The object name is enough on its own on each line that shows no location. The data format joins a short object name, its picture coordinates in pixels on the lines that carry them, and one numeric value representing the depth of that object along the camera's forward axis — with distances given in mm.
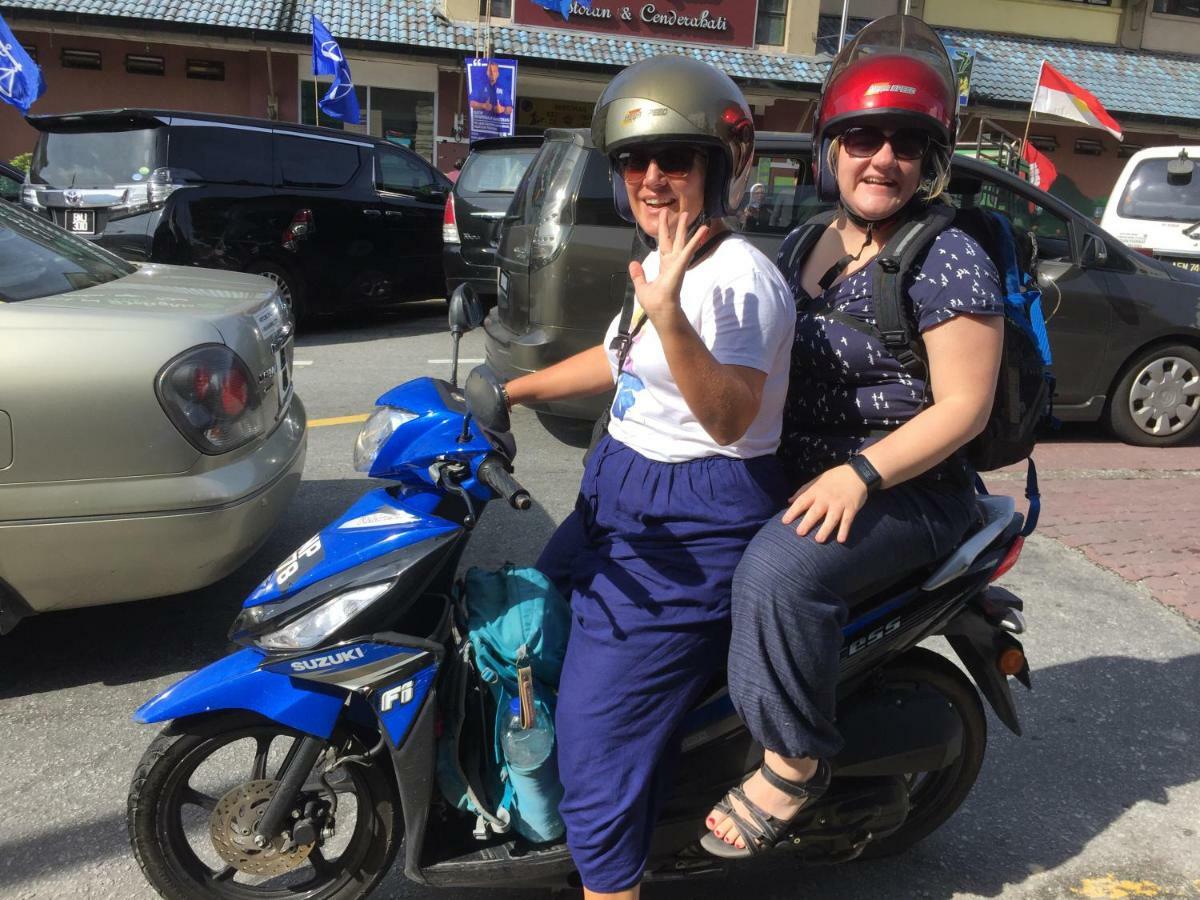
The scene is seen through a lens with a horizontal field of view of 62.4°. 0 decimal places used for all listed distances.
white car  9578
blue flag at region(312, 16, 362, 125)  14211
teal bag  1984
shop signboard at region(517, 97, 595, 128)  18312
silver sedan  2805
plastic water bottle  1963
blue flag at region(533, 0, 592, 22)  17531
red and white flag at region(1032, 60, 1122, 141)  12883
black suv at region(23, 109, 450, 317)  8656
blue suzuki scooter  1928
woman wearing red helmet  1852
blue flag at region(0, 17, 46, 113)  10961
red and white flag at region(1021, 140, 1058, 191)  13734
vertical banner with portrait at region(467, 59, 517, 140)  15539
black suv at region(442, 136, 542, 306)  9727
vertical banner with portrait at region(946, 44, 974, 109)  17625
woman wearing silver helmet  1756
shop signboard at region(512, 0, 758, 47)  17859
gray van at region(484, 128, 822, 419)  5488
